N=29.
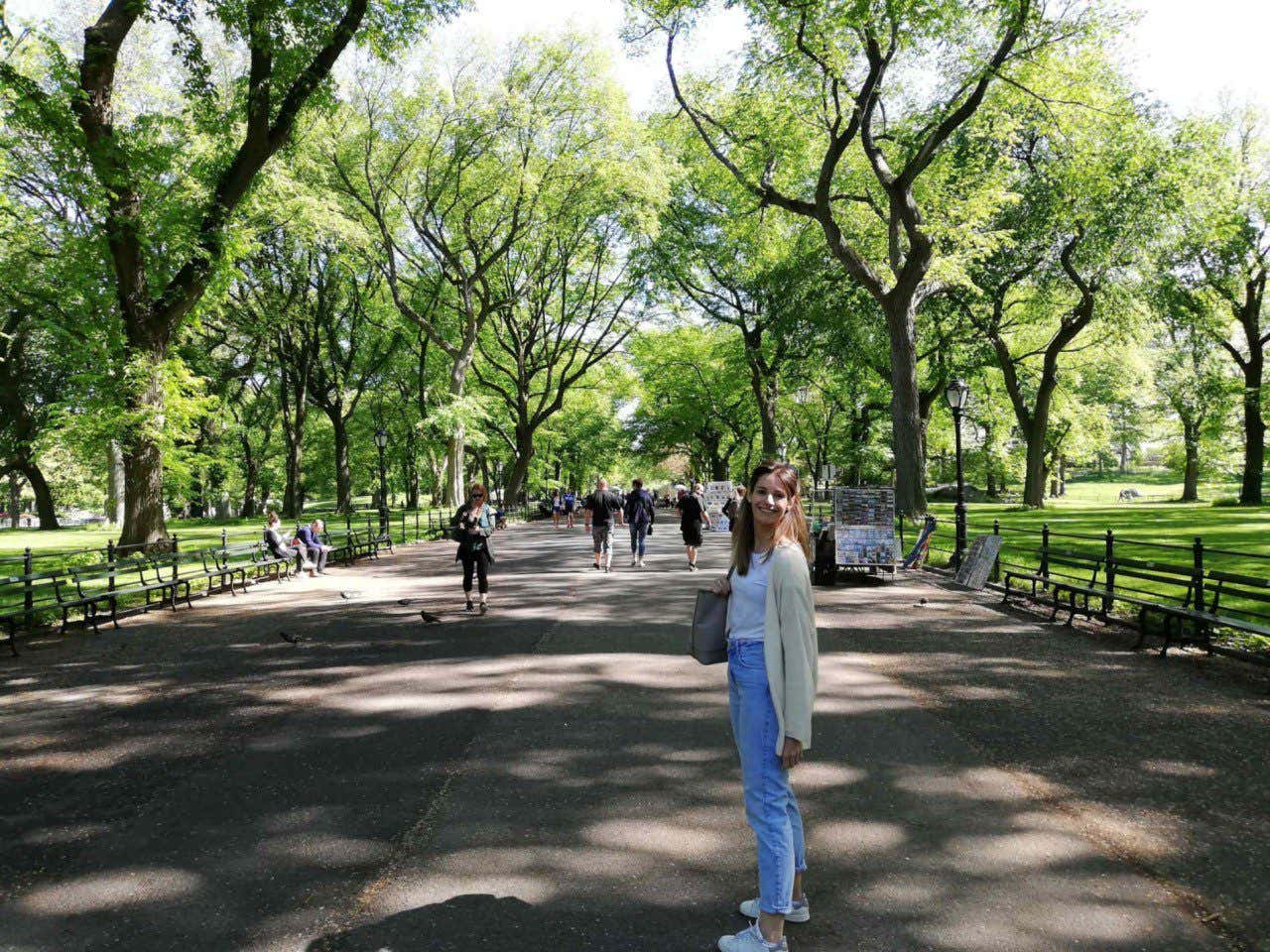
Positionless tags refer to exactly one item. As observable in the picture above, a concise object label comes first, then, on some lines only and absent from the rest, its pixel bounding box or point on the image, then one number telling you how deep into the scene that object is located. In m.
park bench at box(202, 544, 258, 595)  14.45
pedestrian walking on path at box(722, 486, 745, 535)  18.22
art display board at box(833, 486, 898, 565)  14.20
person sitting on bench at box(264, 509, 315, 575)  16.88
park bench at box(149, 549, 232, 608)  12.87
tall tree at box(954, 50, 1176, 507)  20.20
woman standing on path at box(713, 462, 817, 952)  3.03
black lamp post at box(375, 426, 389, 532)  24.55
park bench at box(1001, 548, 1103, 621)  10.54
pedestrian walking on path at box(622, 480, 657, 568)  17.62
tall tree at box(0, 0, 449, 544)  12.78
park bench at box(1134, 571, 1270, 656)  7.60
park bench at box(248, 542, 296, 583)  15.65
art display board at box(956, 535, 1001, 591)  13.33
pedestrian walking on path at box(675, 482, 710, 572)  16.91
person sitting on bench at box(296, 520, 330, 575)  17.59
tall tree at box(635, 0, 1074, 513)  16.52
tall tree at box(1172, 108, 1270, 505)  30.91
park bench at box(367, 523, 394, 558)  21.77
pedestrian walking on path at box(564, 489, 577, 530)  36.59
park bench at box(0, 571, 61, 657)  9.48
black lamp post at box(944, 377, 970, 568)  16.33
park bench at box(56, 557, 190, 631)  10.73
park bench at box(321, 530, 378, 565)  20.56
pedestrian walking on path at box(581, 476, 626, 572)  16.96
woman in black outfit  11.27
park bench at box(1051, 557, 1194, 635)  8.91
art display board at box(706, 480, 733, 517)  31.02
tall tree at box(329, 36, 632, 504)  28.39
